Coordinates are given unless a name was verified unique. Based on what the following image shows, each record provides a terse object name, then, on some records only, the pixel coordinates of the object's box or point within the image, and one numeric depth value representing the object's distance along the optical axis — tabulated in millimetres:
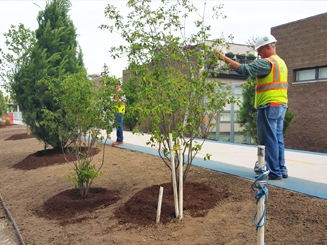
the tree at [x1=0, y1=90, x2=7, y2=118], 27812
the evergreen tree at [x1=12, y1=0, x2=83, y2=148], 8312
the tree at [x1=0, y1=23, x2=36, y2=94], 8492
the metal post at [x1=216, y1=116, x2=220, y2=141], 13365
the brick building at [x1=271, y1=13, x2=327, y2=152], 14125
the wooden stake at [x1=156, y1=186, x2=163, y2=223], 3719
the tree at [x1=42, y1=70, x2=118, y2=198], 4891
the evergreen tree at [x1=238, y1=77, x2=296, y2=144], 10797
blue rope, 2480
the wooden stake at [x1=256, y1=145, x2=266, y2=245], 2485
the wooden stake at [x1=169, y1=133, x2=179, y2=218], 3693
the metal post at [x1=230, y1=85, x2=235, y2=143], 12539
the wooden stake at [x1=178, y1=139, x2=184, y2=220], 3703
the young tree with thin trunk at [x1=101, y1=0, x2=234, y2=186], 3971
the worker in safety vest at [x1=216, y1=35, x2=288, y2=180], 4359
